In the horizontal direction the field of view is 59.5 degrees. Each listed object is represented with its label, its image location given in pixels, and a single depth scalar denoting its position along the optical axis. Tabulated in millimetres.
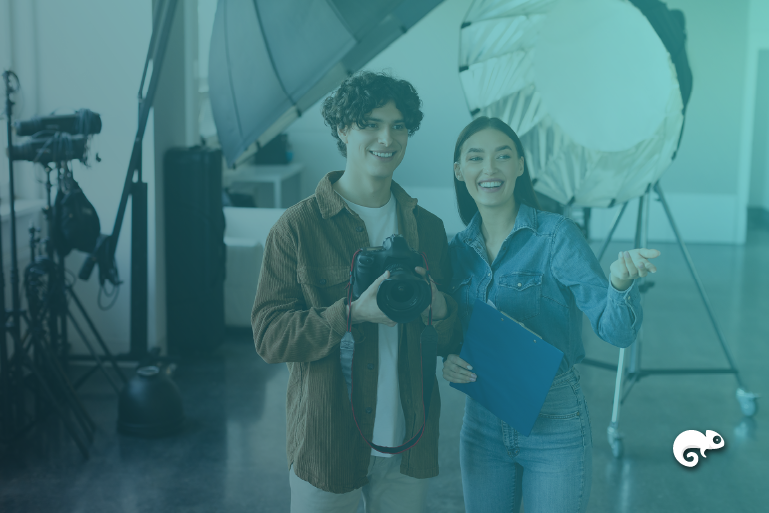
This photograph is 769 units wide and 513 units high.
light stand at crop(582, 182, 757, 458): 2682
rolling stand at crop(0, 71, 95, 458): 2527
